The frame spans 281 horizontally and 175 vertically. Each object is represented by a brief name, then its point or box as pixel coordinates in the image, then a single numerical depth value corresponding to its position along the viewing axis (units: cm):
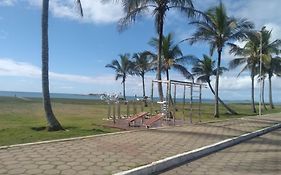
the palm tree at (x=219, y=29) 1738
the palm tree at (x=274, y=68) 2763
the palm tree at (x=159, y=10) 1255
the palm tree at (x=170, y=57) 1983
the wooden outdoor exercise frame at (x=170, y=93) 1127
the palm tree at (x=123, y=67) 3167
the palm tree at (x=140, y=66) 2877
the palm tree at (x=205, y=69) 2350
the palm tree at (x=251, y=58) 2281
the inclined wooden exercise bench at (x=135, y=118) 935
